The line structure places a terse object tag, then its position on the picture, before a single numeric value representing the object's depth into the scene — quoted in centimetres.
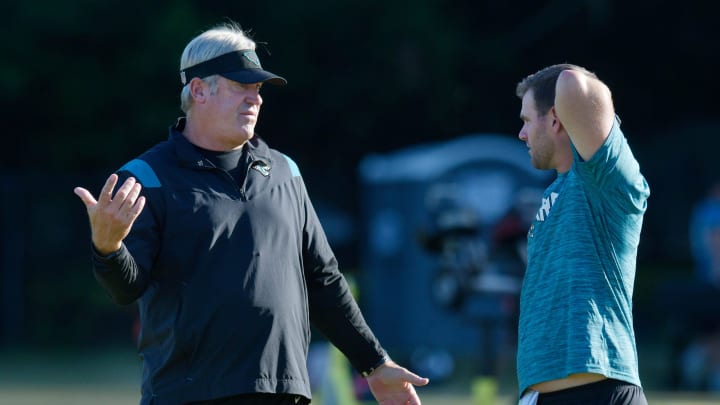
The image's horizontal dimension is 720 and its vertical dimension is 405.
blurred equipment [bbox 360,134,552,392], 3136
